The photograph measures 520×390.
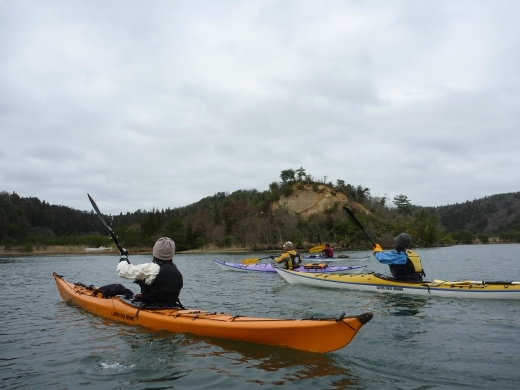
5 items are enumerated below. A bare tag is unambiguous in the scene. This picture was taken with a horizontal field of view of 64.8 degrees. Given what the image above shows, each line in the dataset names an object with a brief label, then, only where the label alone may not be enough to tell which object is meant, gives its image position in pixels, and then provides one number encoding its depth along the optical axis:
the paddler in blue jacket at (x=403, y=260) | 10.89
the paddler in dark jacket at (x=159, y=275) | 7.26
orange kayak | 5.32
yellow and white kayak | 10.19
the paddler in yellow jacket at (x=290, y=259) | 16.81
